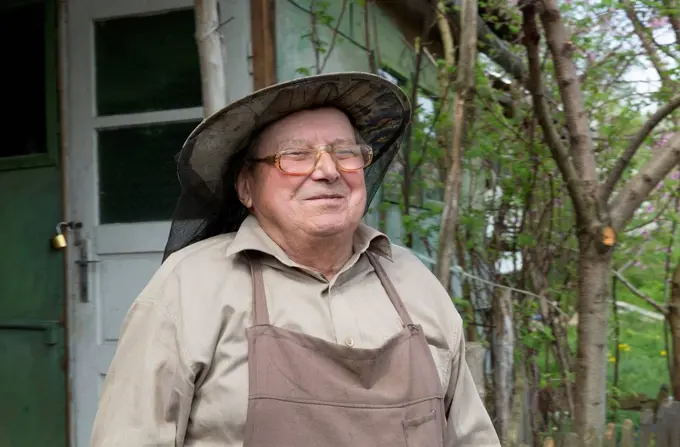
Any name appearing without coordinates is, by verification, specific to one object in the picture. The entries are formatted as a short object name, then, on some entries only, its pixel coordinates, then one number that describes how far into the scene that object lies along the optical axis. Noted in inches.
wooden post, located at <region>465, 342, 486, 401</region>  108.3
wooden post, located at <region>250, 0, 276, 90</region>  128.6
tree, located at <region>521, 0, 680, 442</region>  102.4
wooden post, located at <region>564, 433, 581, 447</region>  104.9
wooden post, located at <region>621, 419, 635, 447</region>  118.9
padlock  139.5
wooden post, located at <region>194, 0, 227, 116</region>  98.9
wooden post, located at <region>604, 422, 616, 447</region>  116.3
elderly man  59.6
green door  143.9
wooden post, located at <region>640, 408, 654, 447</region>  124.6
